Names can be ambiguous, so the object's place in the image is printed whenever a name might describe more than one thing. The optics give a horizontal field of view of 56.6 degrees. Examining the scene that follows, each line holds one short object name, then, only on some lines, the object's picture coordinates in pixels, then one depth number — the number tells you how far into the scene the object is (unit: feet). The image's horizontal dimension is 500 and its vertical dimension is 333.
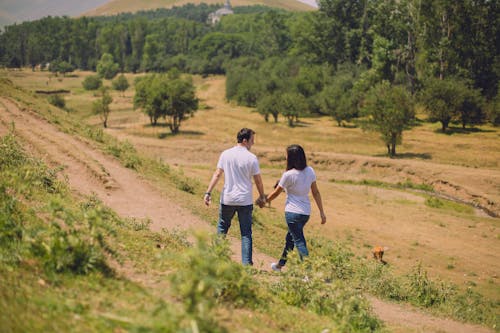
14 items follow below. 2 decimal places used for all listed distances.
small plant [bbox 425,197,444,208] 87.73
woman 25.36
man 24.98
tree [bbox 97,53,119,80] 418.10
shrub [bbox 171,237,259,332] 12.95
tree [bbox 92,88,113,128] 179.46
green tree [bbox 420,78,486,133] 158.10
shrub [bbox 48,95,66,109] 193.86
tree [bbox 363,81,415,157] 123.30
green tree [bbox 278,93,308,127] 176.96
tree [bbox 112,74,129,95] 304.91
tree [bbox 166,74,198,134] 160.97
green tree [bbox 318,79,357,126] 177.88
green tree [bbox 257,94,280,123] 184.65
